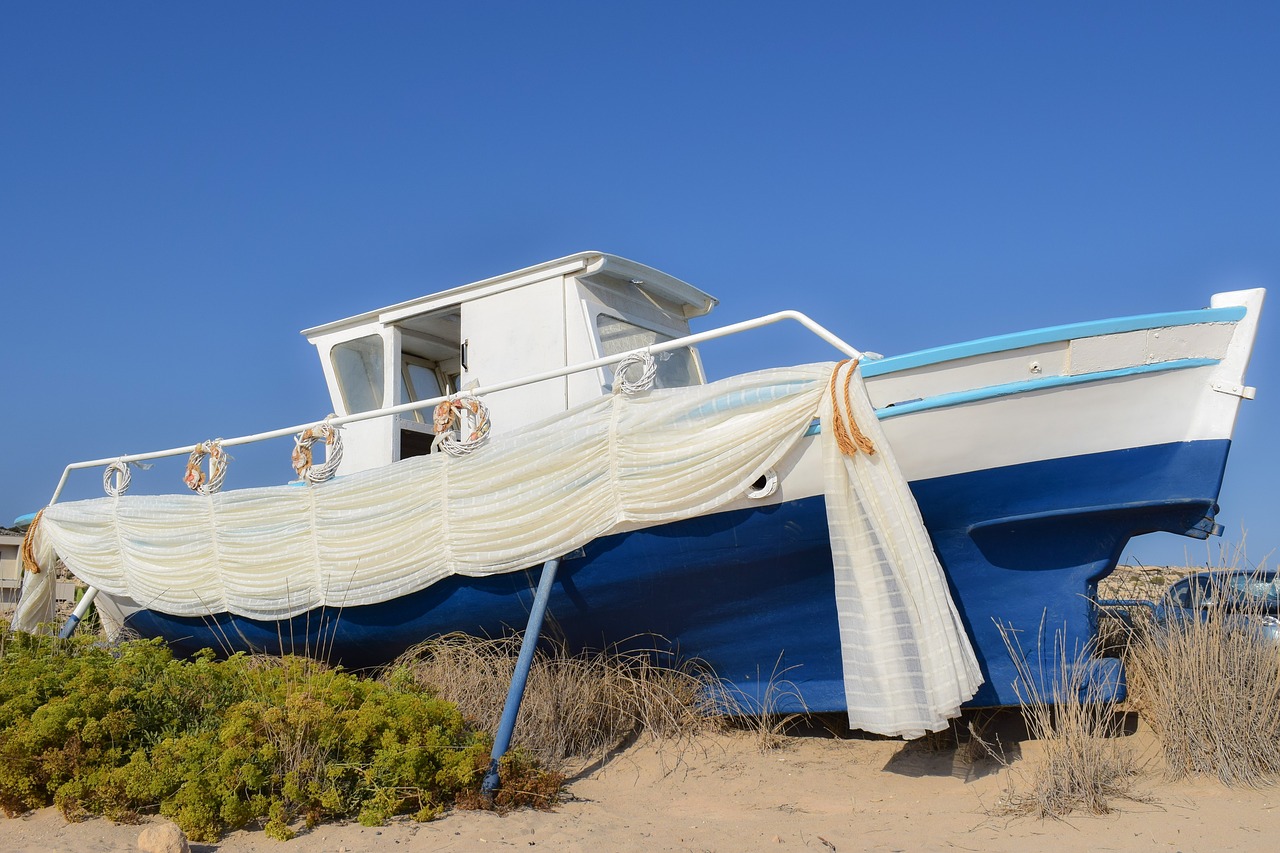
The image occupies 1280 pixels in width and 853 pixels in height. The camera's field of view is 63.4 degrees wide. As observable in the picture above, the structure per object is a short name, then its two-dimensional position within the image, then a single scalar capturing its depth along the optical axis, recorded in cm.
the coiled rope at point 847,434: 522
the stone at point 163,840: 438
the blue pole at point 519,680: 524
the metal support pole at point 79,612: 827
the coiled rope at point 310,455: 705
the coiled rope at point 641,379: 597
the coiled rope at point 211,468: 773
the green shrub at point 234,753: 491
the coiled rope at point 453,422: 654
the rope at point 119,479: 844
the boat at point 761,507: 527
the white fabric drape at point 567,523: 505
